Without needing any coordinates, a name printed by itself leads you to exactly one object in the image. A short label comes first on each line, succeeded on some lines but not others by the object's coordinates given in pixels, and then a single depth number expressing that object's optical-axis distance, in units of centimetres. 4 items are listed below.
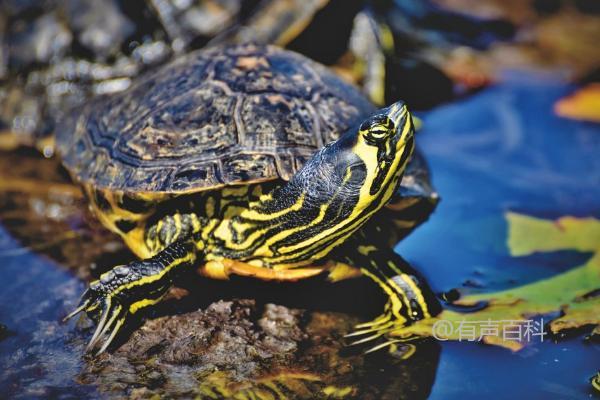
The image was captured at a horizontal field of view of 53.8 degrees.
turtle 281
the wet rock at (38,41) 559
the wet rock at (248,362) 257
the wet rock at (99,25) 550
